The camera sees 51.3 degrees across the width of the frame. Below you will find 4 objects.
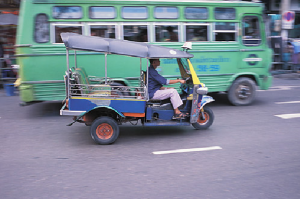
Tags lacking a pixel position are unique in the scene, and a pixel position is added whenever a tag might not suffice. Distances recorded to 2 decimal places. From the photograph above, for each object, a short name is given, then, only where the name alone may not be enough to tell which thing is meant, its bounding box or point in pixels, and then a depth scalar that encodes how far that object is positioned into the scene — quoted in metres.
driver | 6.01
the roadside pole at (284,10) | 15.12
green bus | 7.37
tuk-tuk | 5.48
